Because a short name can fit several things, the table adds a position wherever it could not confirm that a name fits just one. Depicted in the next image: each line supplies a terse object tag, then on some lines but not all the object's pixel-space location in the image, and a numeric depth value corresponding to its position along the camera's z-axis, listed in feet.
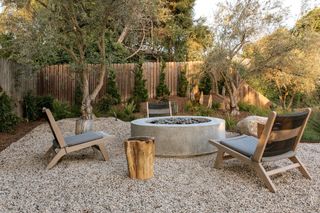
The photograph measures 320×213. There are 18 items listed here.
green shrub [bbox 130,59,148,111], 36.35
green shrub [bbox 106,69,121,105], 35.11
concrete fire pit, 16.65
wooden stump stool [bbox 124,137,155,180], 12.59
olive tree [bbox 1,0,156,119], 20.13
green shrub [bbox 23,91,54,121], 29.50
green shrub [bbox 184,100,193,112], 33.61
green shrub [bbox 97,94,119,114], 32.76
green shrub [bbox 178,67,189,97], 38.68
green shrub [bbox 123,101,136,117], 30.76
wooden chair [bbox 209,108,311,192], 11.62
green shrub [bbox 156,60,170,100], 38.17
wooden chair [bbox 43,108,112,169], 14.23
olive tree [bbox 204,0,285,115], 28.63
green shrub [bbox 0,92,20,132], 22.98
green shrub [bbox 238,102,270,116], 32.96
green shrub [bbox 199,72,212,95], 39.81
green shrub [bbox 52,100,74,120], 30.37
